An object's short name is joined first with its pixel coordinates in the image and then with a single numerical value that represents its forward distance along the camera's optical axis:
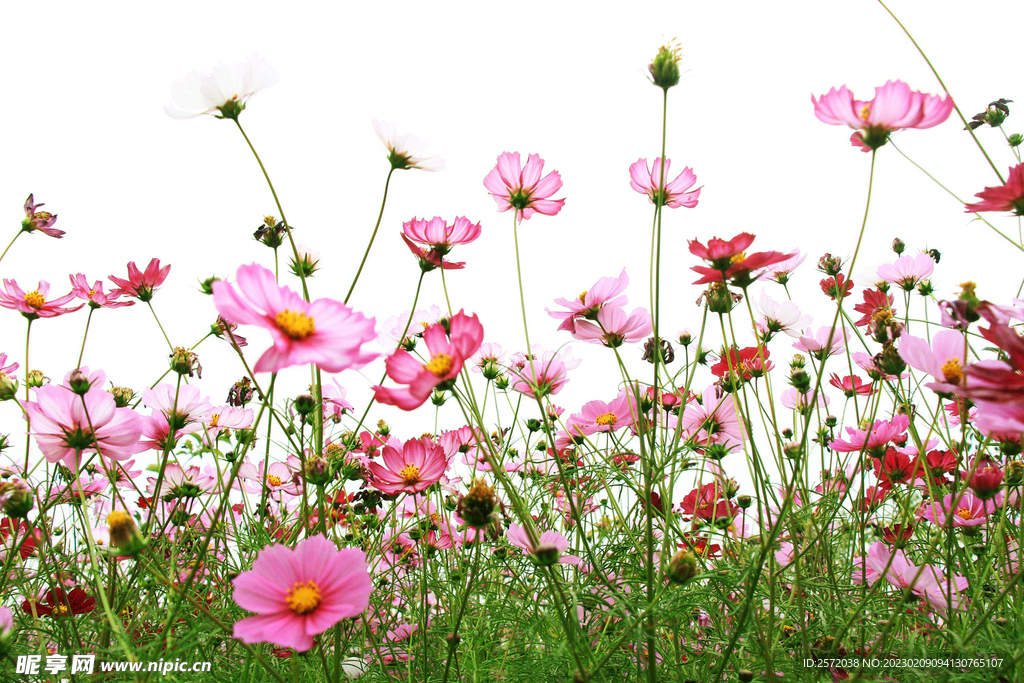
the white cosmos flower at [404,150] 0.64
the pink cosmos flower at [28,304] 0.84
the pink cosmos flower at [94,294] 0.86
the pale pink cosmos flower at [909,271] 1.09
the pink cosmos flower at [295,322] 0.37
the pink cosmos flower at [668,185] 0.71
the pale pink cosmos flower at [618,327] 0.71
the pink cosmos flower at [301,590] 0.41
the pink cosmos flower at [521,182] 0.76
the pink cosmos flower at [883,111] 0.47
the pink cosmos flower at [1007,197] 0.59
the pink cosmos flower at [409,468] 0.68
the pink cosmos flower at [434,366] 0.44
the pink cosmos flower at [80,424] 0.60
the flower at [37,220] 0.99
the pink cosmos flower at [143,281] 0.82
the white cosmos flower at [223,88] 0.56
